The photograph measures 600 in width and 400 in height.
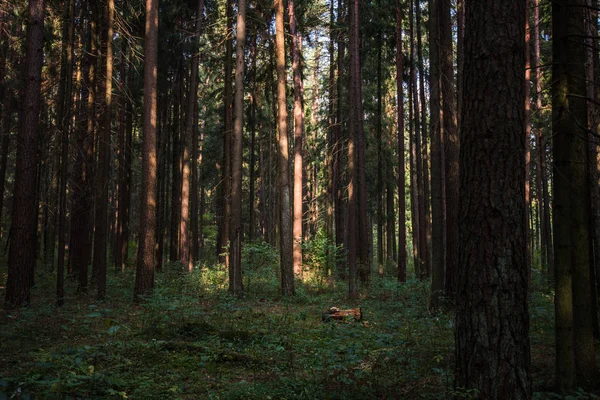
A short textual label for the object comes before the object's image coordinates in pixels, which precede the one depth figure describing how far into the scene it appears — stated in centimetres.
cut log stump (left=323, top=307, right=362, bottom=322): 1054
